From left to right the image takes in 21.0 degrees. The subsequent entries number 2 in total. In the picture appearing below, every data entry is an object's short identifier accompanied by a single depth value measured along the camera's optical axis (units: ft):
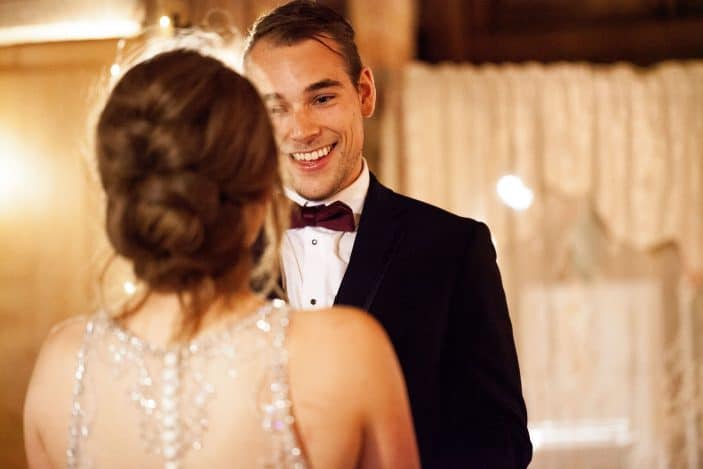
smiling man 7.09
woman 6.00
